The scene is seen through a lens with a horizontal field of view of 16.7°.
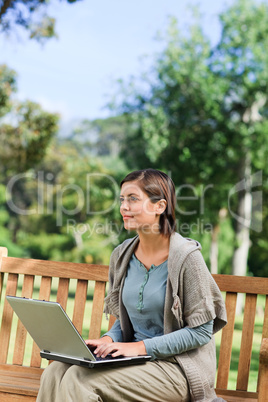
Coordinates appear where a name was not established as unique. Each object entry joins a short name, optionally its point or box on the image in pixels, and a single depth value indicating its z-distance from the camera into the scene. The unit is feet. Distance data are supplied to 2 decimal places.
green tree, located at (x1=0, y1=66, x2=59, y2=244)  62.65
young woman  11.85
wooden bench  14.94
